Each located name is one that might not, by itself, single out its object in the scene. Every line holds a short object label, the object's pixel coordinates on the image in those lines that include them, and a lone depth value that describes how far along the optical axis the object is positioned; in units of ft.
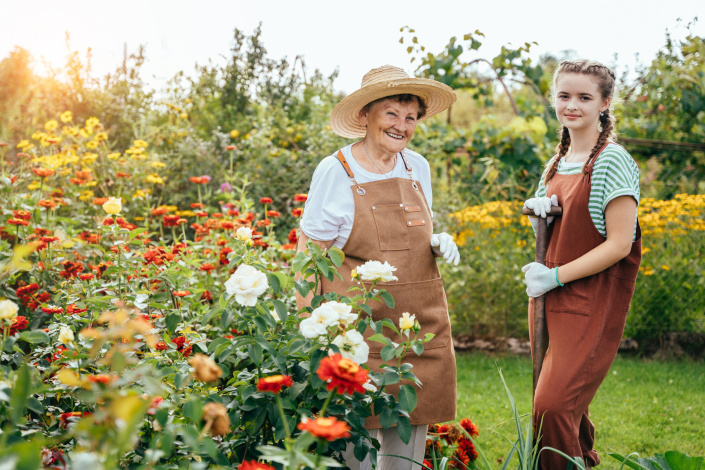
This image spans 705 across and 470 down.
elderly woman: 6.58
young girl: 6.05
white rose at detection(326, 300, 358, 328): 4.33
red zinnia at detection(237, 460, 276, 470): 3.21
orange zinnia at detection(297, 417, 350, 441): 3.02
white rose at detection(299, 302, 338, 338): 4.28
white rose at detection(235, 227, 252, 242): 5.54
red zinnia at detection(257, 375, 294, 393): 3.65
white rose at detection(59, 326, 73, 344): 4.67
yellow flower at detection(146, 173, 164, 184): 11.53
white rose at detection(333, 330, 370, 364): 4.30
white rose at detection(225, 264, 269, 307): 4.39
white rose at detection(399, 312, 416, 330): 4.66
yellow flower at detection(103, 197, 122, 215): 6.59
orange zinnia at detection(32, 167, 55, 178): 8.77
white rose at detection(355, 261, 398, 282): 4.93
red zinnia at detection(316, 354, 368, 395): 3.56
